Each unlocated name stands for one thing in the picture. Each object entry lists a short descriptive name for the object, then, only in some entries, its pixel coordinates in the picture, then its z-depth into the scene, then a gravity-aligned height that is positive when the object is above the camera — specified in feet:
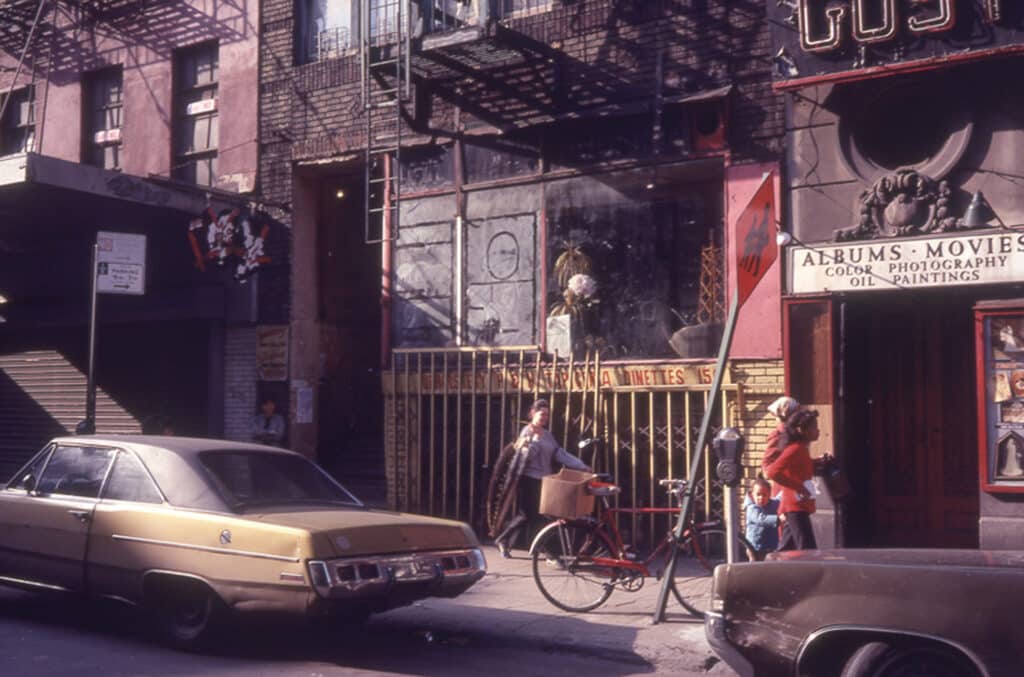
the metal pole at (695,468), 27.58 -1.79
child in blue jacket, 34.27 -3.76
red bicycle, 29.94 -4.45
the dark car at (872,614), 16.30 -3.36
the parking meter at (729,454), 27.76 -1.44
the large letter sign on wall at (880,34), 35.19 +11.78
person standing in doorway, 49.83 -1.26
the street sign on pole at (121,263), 40.86 +5.00
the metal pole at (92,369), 40.40 +1.06
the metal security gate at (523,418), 40.81 -0.82
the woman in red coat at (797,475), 30.14 -2.13
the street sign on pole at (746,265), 27.14 +3.24
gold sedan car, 23.16 -3.10
